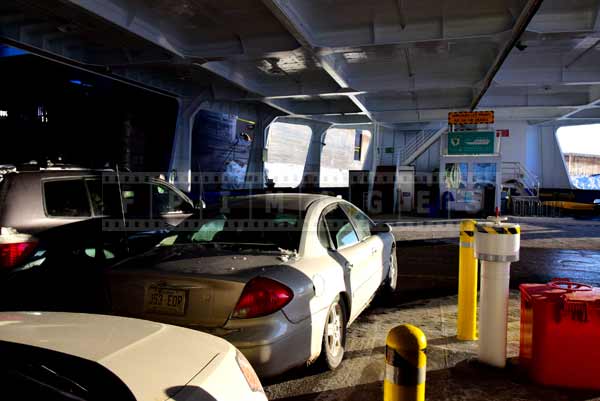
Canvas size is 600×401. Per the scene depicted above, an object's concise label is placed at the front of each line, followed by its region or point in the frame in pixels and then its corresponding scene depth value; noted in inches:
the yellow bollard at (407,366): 77.4
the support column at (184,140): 669.9
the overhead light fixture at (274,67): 553.6
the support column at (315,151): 1037.2
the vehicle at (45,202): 160.1
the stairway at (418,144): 878.4
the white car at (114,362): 59.5
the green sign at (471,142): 738.2
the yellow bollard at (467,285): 167.2
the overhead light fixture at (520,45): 415.7
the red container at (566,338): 126.3
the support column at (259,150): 882.8
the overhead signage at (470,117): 746.2
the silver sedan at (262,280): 116.9
